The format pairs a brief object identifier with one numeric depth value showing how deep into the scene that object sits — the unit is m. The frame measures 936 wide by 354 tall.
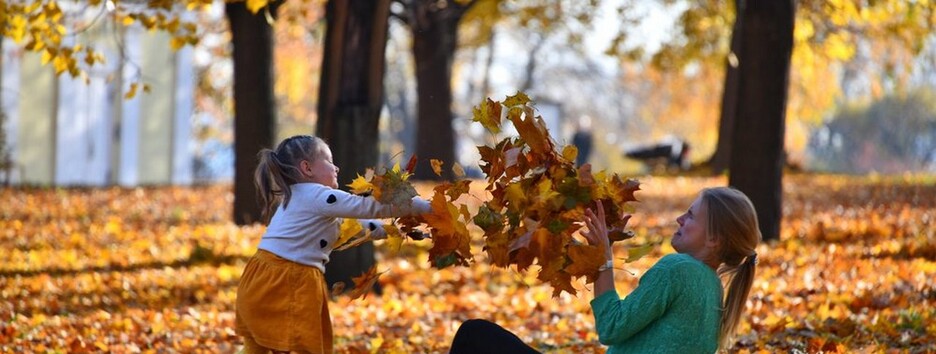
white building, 43.73
